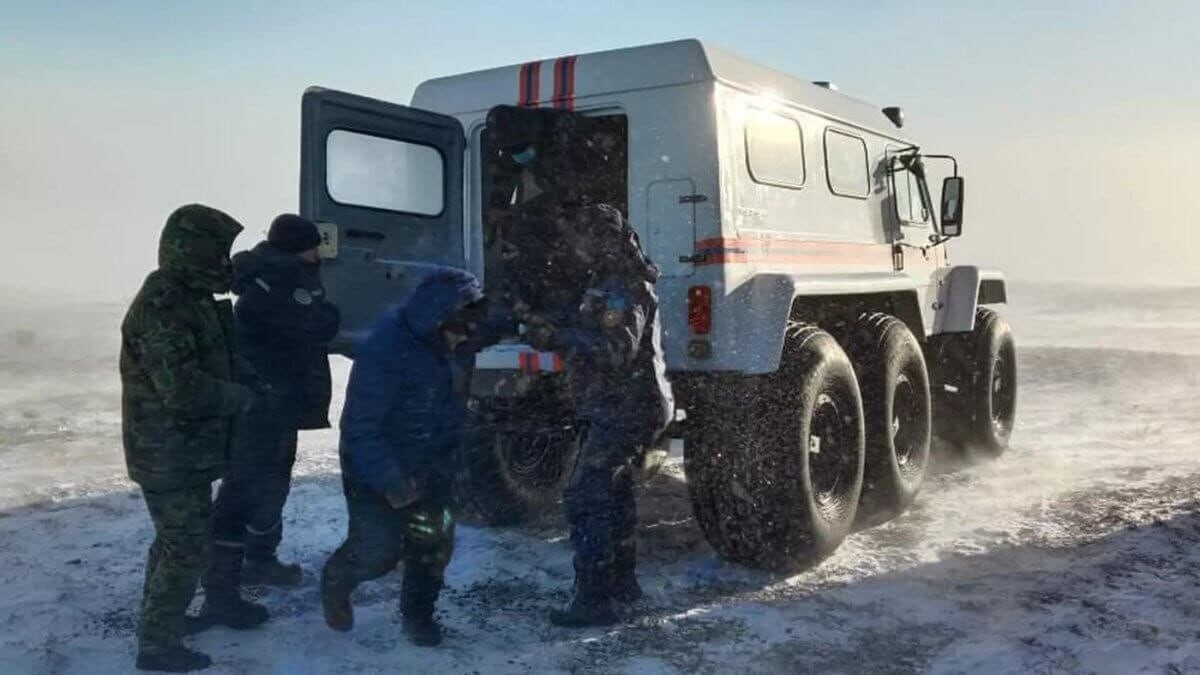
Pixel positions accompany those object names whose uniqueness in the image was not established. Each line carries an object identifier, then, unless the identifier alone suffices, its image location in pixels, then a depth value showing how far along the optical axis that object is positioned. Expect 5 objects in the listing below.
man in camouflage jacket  3.38
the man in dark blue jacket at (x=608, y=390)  3.98
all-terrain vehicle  4.61
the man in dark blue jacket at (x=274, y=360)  4.20
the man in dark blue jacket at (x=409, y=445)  3.60
